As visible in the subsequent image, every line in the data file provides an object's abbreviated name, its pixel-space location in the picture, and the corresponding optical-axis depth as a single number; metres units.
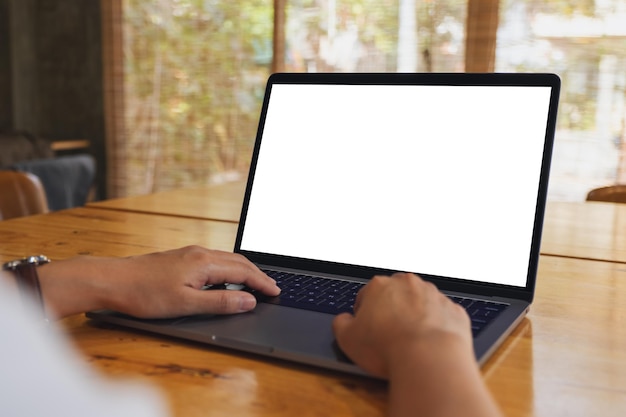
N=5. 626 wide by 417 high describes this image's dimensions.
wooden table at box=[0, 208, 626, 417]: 0.55
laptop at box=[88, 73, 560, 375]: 0.75
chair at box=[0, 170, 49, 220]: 1.74
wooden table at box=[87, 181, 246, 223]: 1.50
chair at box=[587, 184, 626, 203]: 1.98
